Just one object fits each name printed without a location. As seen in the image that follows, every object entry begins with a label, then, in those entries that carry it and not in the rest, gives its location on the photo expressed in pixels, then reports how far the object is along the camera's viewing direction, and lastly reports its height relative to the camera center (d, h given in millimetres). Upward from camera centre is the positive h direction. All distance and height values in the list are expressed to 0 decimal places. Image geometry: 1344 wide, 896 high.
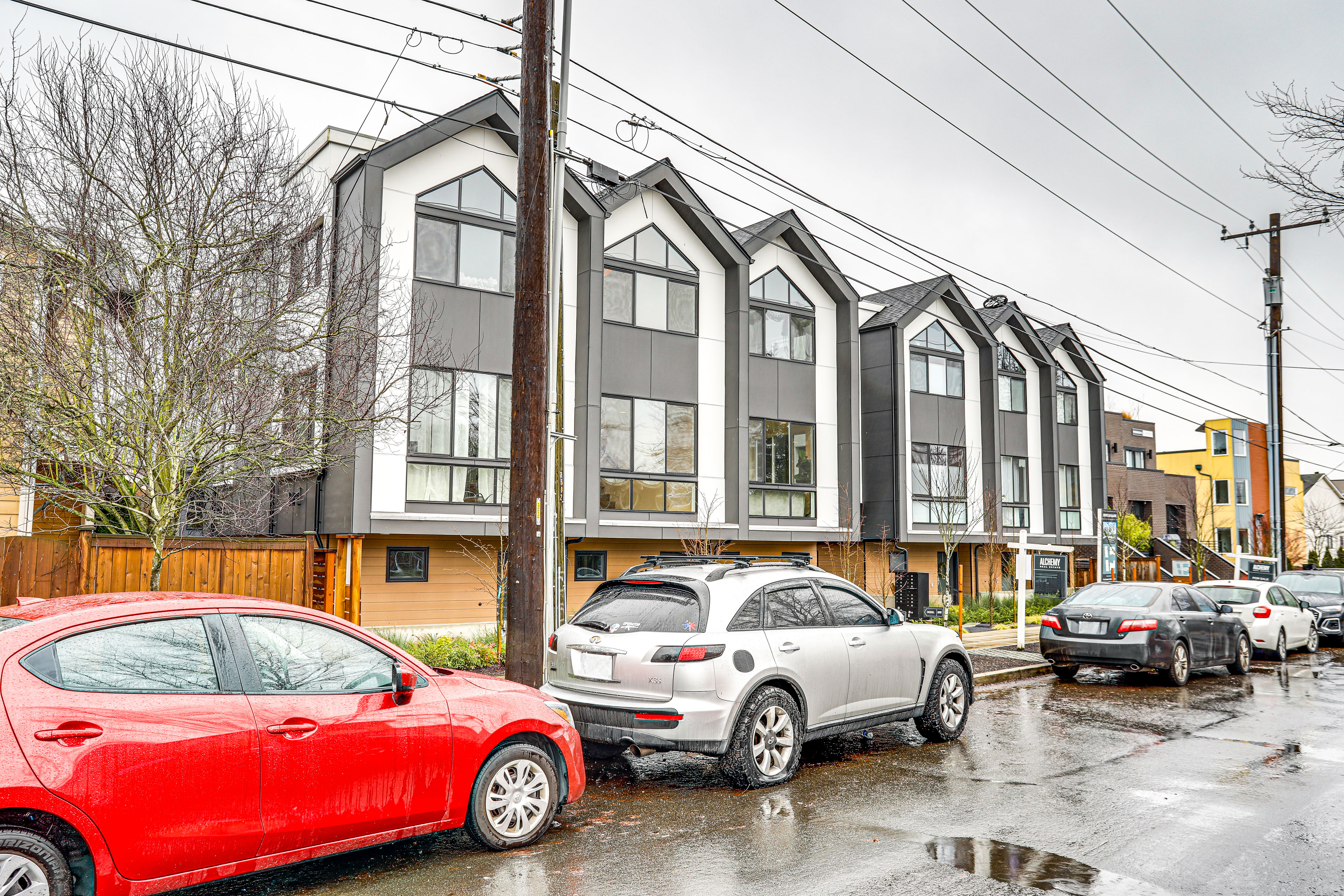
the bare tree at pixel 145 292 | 10109 +2658
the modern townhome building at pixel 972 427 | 25609 +3266
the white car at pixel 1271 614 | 17109 -1399
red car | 4141 -1069
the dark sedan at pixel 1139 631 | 13062 -1318
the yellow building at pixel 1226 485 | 52531 +3048
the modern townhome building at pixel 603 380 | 16328 +3238
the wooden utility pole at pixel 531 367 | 8430 +1505
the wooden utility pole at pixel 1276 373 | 26094 +4603
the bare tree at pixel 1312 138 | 7344 +3141
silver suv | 7035 -1014
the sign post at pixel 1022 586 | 16594 -871
